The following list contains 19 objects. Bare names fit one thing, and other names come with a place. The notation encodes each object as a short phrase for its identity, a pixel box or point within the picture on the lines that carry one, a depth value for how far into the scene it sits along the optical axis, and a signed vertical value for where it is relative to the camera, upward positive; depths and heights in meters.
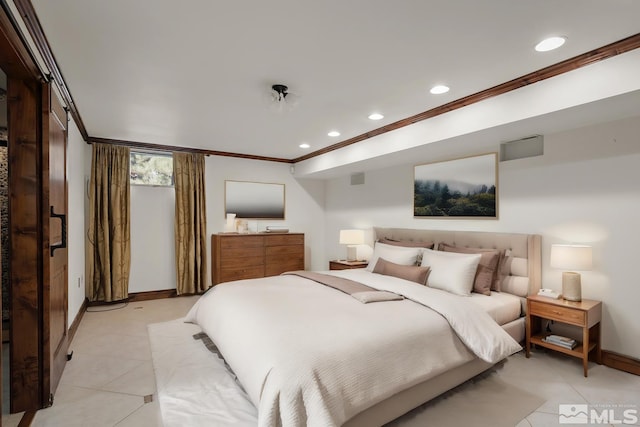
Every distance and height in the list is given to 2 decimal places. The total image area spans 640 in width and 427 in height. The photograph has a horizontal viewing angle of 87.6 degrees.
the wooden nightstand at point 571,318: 2.66 -0.88
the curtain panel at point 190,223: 5.16 -0.14
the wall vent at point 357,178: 5.68 +0.62
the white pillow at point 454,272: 3.23 -0.59
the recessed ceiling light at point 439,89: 2.83 +1.08
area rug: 2.12 -1.31
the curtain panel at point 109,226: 4.61 -0.16
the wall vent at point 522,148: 3.30 +0.68
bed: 1.71 -0.81
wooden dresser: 5.19 -0.67
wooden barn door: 2.17 -0.17
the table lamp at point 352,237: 5.27 -0.37
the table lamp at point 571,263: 2.76 -0.41
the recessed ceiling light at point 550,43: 2.09 +1.09
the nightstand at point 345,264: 5.14 -0.79
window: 5.06 +0.70
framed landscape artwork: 3.73 +0.31
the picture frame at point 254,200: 5.70 +0.26
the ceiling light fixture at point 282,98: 2.87 +1.04
